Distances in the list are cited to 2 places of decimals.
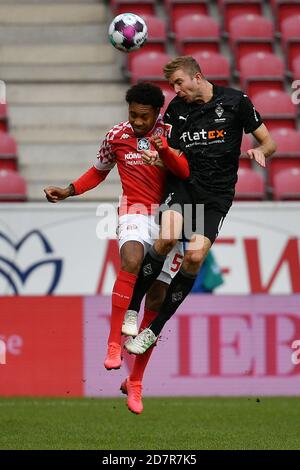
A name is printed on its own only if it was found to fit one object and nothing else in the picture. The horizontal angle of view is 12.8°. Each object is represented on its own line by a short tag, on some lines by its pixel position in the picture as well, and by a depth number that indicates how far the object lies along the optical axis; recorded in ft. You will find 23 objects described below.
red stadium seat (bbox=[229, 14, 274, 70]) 59.98
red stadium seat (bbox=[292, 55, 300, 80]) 58.90
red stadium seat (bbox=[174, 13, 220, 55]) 59.47
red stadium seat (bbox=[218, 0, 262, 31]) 61.46
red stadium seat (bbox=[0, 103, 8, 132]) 55.31
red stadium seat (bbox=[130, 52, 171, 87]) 57.00
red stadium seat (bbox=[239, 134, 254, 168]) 53.57
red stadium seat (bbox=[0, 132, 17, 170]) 53.11
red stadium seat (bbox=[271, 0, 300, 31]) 61.31
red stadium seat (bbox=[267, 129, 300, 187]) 54.80
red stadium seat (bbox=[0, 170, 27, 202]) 51.29
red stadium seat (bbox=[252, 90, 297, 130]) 56.49
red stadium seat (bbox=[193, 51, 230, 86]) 57.06
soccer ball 31.27
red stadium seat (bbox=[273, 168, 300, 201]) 53.11
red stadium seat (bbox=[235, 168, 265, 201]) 52.54
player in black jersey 30.89
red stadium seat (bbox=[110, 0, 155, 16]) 60.03
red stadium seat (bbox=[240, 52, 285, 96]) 58.18
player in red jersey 30.73
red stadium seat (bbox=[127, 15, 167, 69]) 59.21
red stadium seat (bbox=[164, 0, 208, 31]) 61.00
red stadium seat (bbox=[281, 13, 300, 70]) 59.93
